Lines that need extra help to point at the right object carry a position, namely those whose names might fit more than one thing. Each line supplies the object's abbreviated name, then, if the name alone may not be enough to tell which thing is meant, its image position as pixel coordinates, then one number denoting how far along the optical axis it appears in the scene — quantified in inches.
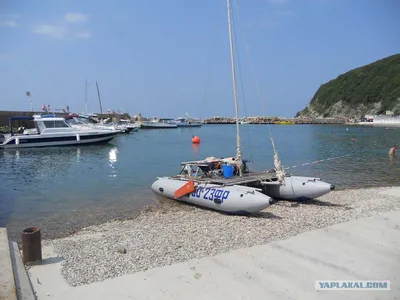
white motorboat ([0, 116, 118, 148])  1700.3
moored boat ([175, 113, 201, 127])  4424.2
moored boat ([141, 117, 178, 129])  4047.7
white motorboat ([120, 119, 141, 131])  3187.5
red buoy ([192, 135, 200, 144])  2204.7
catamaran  470.6
